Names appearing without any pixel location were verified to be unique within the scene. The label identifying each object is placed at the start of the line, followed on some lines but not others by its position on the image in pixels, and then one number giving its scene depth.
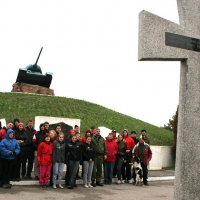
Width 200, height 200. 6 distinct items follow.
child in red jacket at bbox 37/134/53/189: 8.85
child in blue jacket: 8.37
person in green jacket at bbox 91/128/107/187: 10.12
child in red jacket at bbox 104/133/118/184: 10.63
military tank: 34.88
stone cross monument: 4.98
